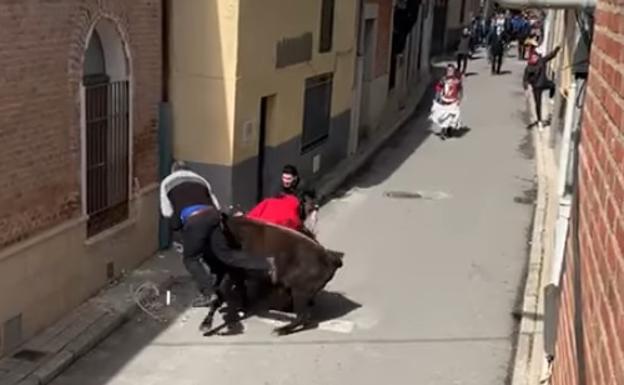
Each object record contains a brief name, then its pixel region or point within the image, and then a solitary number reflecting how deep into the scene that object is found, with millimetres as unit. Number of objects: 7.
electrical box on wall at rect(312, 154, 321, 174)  16469
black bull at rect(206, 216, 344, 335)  9500
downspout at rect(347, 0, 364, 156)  19016
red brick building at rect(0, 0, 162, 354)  8359
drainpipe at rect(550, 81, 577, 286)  9125
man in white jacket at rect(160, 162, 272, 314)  9172
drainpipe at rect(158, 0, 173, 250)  11602
